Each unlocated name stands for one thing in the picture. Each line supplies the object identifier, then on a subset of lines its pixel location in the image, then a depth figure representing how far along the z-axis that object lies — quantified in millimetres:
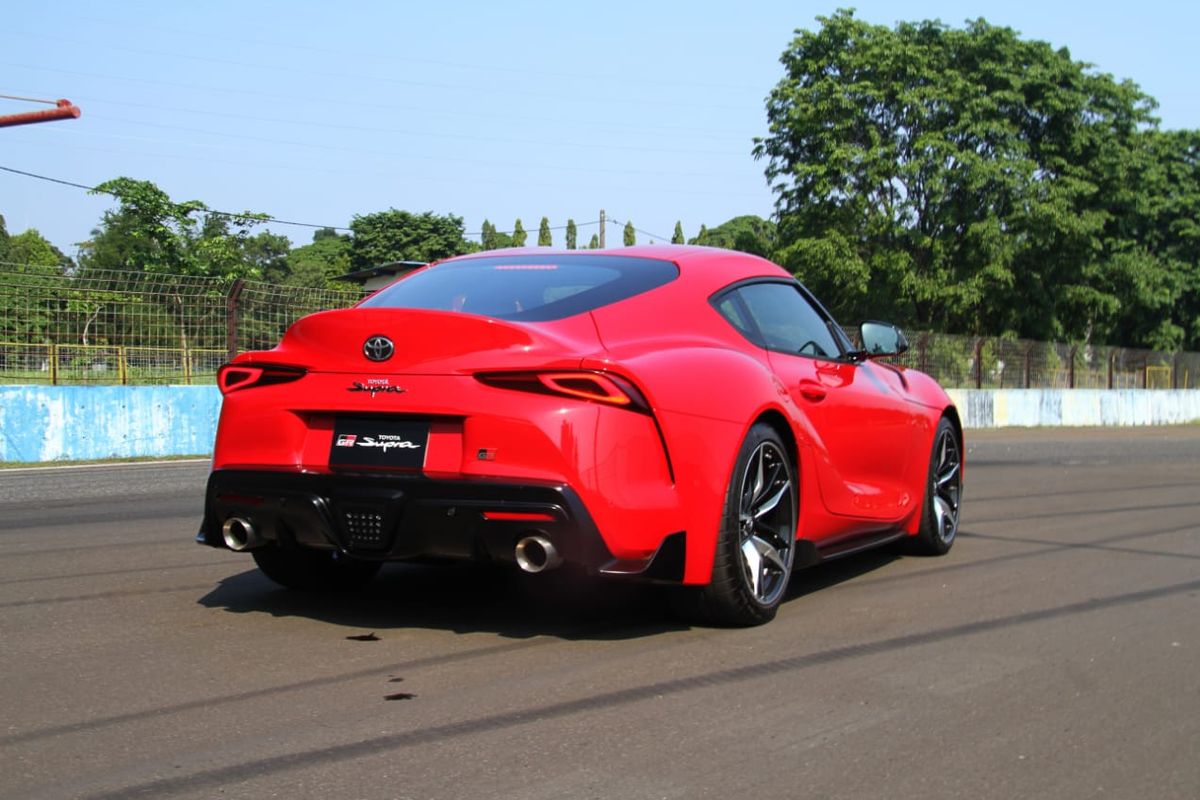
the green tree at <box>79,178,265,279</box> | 69125
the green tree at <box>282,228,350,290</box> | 101238
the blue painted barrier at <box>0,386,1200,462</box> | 15438
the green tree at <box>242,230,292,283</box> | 112062
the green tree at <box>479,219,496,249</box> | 134250
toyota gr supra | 4223
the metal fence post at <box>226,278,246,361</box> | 17312
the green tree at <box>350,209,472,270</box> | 100688
